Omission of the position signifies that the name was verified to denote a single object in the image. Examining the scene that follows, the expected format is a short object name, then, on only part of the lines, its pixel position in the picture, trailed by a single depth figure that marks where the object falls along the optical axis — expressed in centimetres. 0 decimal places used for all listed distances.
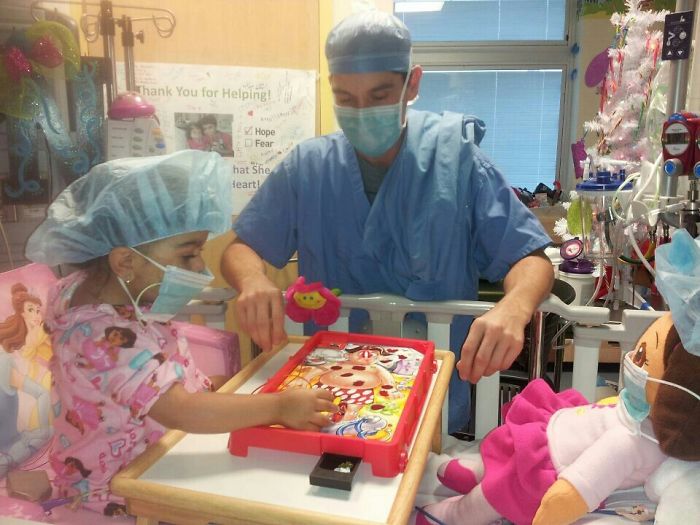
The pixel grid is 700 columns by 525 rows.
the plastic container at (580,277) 264
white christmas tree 253
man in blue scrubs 151
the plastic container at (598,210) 228
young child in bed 102
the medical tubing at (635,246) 174
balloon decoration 117
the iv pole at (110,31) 149
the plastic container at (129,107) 161
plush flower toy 137
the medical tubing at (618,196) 219
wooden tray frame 81
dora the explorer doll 88
